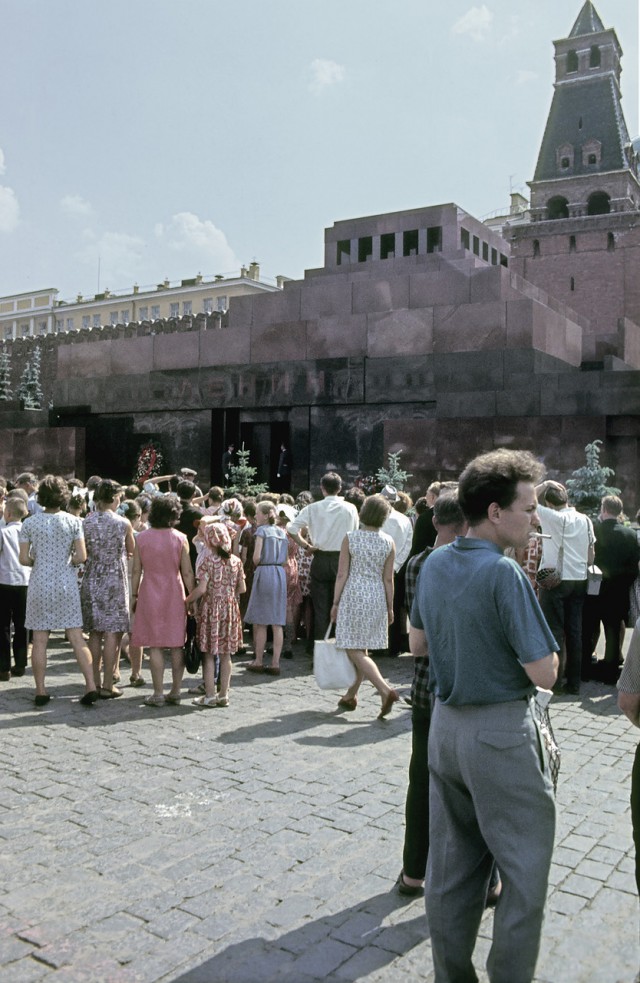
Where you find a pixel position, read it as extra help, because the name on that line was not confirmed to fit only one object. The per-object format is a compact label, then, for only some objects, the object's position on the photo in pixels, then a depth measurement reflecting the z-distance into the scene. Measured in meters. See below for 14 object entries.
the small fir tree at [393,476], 17.05
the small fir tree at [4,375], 50.22
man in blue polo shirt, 2.59
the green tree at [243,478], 18.36
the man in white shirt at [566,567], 7.78
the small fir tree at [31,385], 51.50
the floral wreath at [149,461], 22.66
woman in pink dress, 7.14
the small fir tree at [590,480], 15.04
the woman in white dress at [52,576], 7.06
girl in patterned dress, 7.23
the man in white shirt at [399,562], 8.86
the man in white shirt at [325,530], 8.63
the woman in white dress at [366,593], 6.66
